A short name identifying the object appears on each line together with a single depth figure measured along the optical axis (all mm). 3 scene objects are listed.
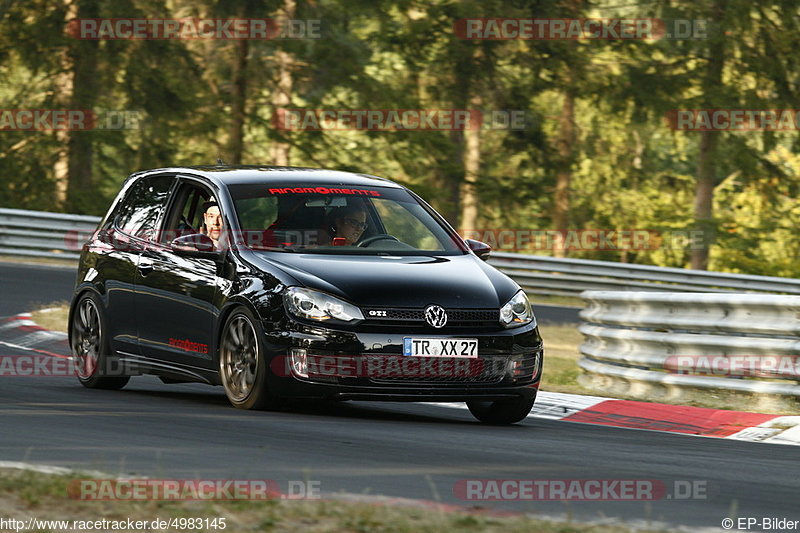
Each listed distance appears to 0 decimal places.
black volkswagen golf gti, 17437
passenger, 19641
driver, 19469
